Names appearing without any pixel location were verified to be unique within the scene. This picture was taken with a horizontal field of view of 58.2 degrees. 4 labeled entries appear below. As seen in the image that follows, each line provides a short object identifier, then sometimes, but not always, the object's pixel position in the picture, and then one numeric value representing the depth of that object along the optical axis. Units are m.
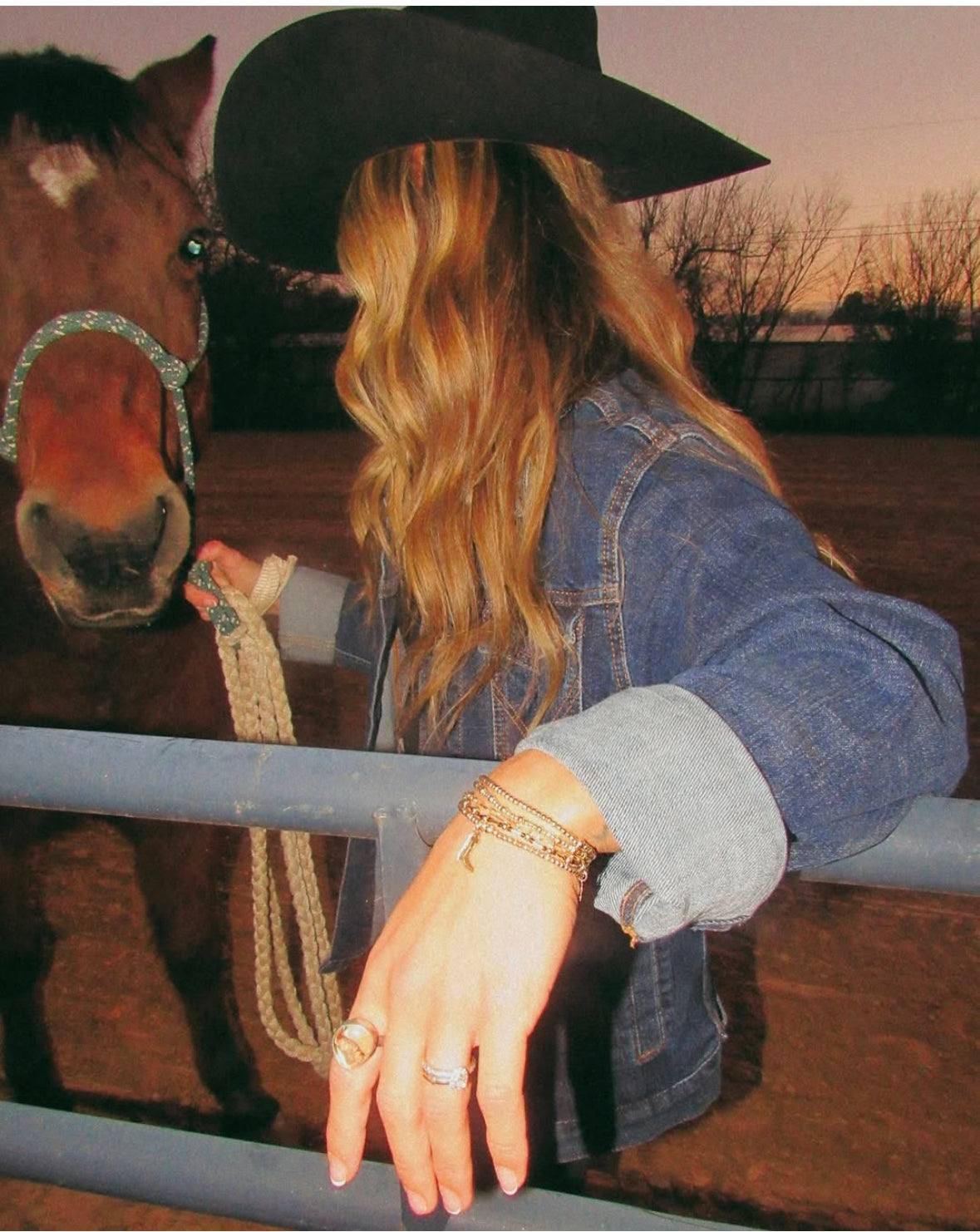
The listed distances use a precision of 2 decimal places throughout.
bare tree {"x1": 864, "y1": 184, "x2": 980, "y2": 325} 30.11
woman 0.56
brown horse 1.51
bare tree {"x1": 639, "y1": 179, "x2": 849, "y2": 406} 29.98
